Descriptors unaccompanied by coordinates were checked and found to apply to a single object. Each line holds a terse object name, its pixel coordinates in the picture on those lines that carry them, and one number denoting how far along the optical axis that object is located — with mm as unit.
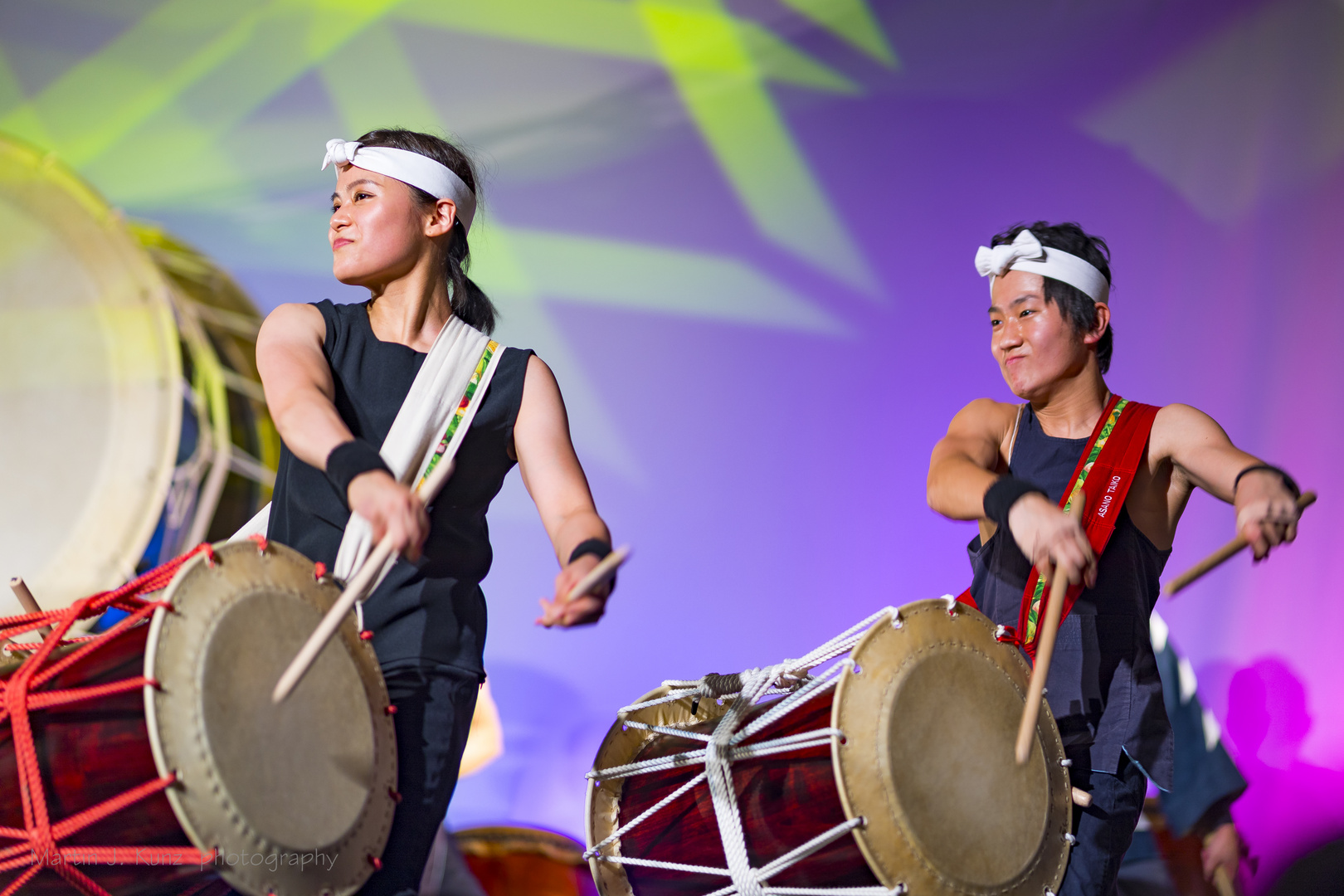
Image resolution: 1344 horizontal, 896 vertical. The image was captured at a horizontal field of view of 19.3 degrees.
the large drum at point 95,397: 8672
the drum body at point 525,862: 8406
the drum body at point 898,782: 5513
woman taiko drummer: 5443
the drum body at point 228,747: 5139
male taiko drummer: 5776
